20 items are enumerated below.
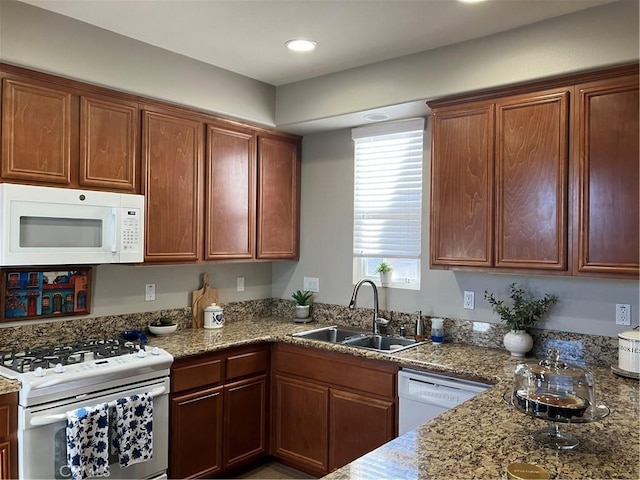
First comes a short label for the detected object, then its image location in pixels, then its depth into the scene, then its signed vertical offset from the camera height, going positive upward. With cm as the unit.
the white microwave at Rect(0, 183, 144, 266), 242 +9
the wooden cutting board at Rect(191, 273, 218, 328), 368 -40
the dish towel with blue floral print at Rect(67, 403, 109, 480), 228 -89
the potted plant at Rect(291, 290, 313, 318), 393 -44
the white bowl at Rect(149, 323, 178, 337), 331 -54
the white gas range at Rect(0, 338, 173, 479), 223 -68
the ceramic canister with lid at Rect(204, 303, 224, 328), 362 -51
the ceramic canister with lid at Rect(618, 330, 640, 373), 235 -48
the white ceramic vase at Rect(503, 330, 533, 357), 280 -52
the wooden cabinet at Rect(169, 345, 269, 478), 291 -101
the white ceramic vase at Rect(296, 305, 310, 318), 392 -50
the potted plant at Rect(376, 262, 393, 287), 362 -19
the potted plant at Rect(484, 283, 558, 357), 281 -39
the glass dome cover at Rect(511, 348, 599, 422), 156 -46
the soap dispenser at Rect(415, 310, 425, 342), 331 -54
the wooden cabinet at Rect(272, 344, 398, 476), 292 -98
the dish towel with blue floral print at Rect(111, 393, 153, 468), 247 -90
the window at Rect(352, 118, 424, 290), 353 +32
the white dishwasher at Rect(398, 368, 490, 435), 259 -76
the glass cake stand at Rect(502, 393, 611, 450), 155 -59
